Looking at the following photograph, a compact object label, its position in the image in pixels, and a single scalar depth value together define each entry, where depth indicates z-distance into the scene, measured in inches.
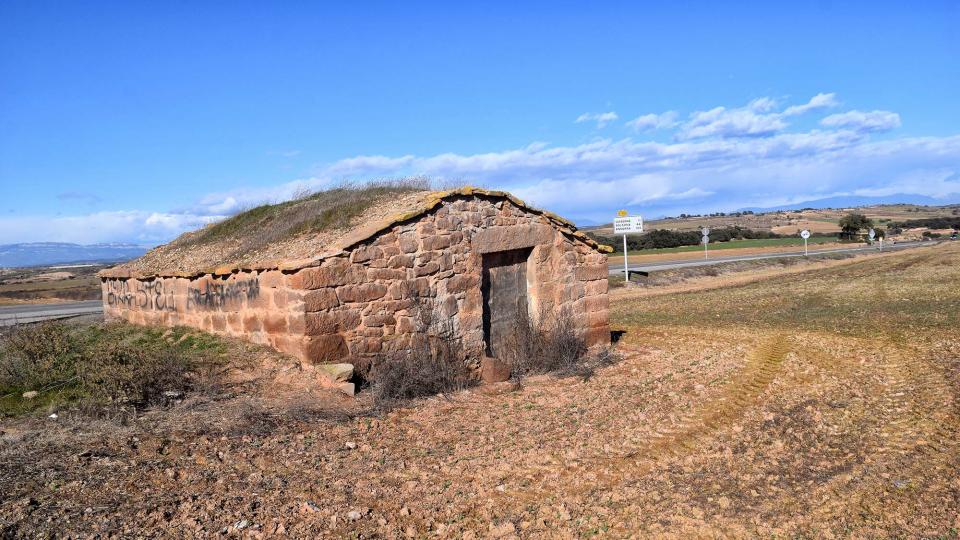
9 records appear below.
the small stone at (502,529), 185.9
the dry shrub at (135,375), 283.3
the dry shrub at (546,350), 406.3
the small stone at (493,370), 384.8
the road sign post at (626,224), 1151.6
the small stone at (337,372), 323.6
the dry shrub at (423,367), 323.0
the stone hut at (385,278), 338.3
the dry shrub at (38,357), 325.1
